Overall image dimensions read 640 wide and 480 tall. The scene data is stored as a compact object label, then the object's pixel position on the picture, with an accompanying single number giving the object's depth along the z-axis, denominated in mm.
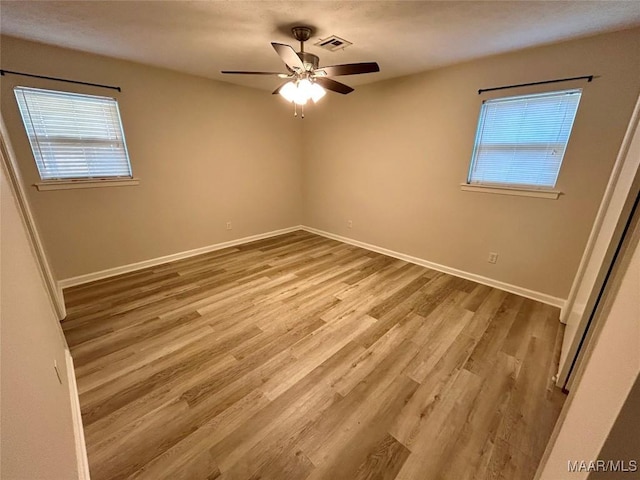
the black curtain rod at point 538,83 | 2154
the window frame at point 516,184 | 2307
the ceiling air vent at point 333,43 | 2252
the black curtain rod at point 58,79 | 2314
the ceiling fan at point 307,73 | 1913
